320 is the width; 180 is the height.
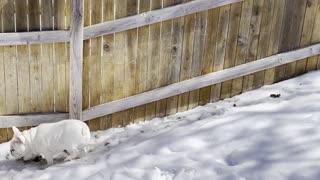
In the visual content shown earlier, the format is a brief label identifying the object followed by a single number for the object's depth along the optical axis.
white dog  6.18
